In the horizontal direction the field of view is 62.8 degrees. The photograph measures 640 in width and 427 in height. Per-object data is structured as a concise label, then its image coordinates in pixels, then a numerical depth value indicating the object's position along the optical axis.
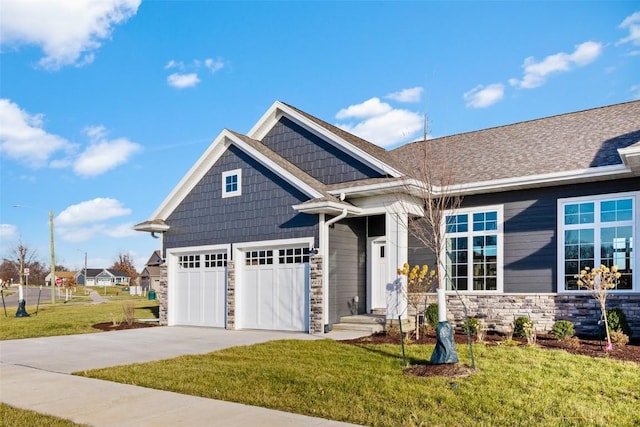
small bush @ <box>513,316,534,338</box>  11.61
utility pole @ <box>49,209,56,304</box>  35.59
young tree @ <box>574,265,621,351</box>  10.36
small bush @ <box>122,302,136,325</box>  18.02
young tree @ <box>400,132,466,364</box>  8.10
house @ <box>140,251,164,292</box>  54.10
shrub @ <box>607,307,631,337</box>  10.84
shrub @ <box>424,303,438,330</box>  13.05
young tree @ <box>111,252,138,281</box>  102.88
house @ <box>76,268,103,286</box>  106.56
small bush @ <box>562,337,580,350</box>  10.23
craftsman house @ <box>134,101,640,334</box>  12.11
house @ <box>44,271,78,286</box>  102.88
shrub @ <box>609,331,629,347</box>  10.36
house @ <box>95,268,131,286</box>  104.50
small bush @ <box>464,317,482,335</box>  12.27
